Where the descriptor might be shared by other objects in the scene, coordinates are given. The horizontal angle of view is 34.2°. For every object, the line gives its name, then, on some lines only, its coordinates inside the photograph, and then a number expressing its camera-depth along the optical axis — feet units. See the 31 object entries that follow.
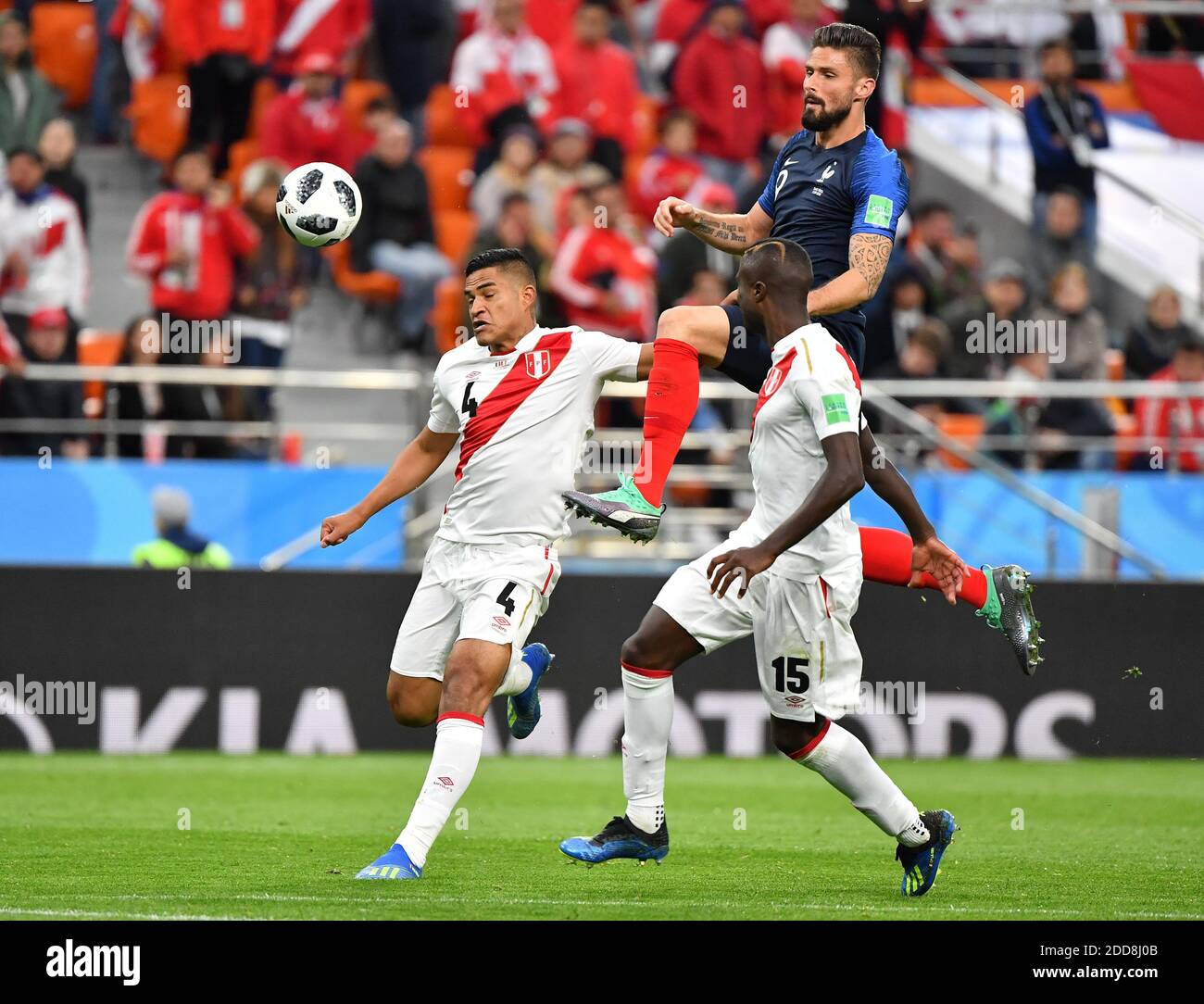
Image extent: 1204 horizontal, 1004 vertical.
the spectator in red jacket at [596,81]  52.65
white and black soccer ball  26.50
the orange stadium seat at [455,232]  49.90
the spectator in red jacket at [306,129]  49.96
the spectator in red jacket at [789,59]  53.36
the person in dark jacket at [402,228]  47.98
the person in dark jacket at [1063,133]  51.49
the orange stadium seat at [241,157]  50.60
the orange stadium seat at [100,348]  46.47
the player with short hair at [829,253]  23.16
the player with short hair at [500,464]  24.06
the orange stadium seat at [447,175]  51.60
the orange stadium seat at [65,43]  52.42
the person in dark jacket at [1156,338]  49.39
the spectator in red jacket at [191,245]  46.42
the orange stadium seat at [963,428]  46.16
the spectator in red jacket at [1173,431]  43.98
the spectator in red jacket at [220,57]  50.57
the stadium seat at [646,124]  53.67
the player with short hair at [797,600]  22.17
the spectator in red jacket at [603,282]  46.57
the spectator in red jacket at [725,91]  52.80
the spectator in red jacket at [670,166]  50.65
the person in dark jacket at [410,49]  53.42
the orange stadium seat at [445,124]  52.49
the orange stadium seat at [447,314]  47.19
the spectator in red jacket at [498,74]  51.70
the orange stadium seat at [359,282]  49.08
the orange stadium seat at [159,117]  51.37
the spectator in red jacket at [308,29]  52.37
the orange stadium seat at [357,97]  51.55
